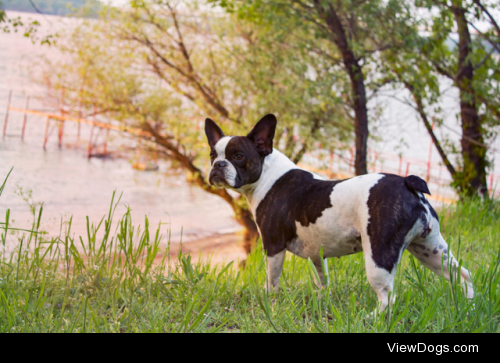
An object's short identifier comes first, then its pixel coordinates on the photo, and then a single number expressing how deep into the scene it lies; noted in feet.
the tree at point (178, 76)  29.55
